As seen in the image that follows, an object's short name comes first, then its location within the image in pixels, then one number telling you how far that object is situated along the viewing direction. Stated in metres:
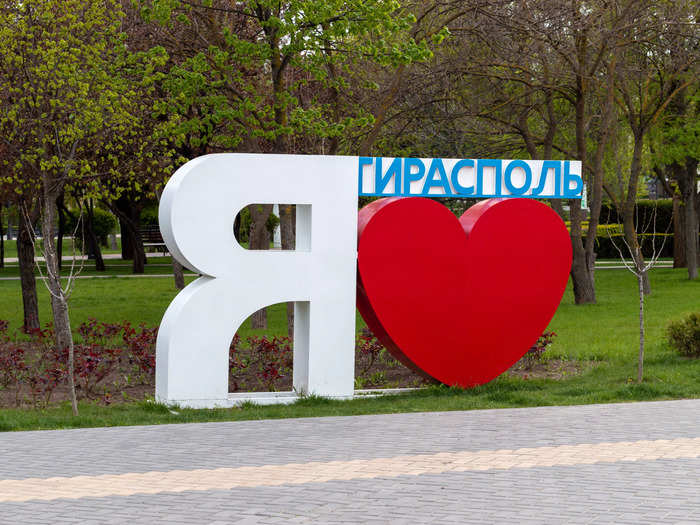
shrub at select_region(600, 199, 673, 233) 46.12
